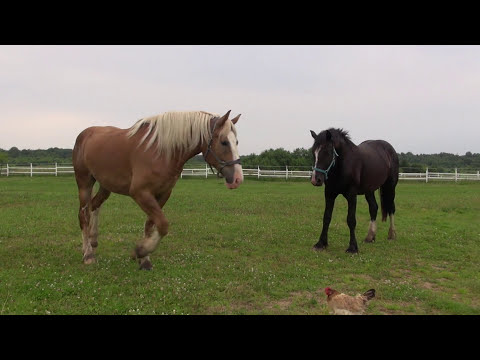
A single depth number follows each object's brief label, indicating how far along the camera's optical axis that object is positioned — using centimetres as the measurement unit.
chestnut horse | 494
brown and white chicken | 386
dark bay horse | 684
